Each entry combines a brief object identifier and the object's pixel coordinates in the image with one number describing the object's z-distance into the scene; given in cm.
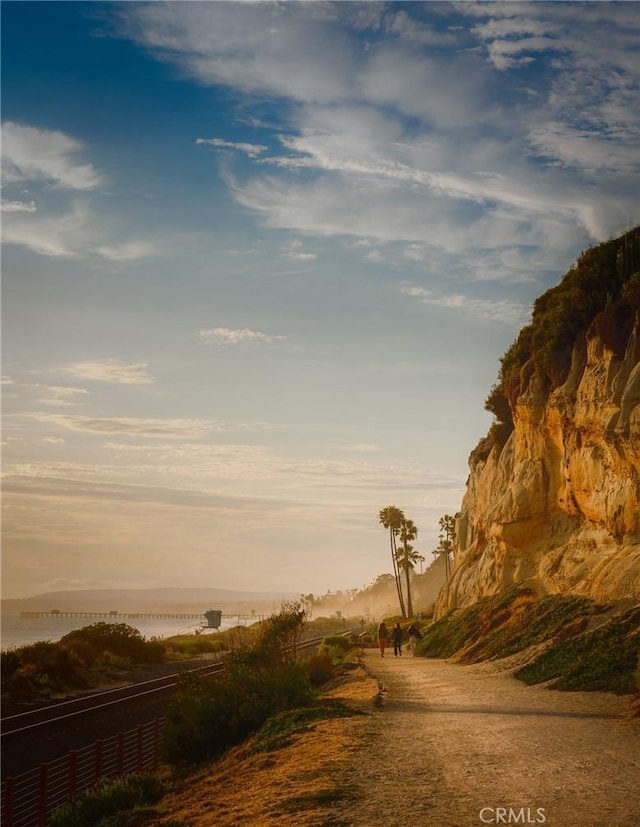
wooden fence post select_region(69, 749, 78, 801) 1706
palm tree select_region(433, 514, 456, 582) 9543
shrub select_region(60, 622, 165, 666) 4831
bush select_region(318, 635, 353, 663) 4443
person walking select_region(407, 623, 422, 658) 4053
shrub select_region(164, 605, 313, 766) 2016
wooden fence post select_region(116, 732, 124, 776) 1908
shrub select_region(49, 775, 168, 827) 1507
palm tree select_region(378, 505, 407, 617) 9694
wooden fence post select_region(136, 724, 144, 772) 2064
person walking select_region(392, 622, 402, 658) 4170
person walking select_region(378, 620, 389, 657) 4153
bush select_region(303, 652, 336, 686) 3278
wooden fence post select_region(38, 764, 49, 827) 1555
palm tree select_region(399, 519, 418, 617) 9662
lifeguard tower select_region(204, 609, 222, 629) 14269
